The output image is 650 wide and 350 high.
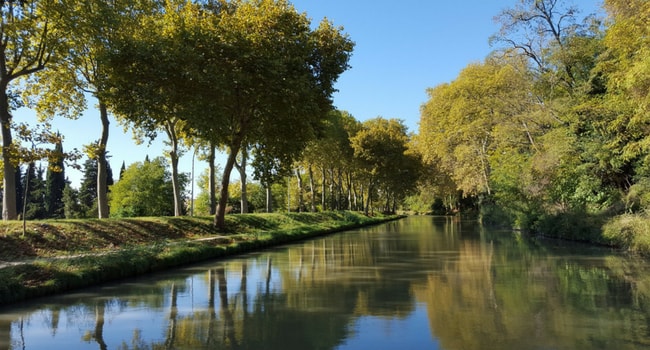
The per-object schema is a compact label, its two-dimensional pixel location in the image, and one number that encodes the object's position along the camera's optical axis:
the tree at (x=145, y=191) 66.81
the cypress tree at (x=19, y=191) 70.69
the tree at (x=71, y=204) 71.12
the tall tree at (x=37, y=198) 69.14
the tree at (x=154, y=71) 22.09
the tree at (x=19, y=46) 19.33
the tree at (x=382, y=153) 55.72
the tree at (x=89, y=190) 71.71
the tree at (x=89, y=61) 20.31
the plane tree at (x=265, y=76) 22.83
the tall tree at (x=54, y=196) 74.00
